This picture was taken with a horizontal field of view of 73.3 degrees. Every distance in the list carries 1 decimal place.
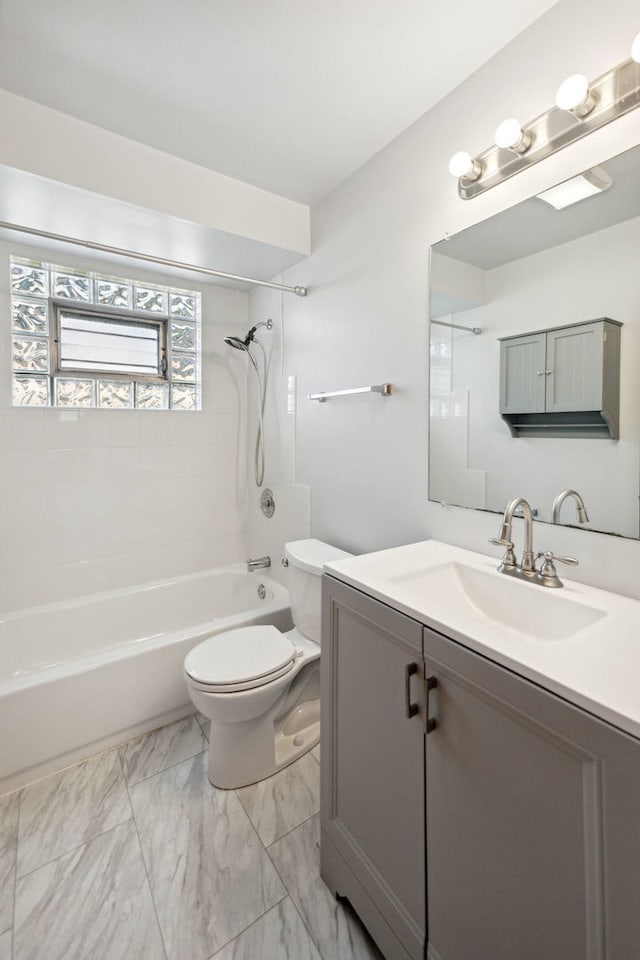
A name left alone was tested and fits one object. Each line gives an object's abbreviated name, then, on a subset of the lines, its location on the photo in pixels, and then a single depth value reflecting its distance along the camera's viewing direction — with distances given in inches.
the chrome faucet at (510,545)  43.8
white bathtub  63.9
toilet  61.4
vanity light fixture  40.4
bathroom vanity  25.0
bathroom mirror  41.6
